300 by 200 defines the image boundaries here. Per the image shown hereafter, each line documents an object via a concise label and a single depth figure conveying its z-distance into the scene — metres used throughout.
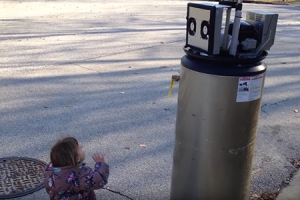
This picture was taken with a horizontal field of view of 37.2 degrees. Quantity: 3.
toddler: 2.77
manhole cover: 3.75
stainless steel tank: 2.78
